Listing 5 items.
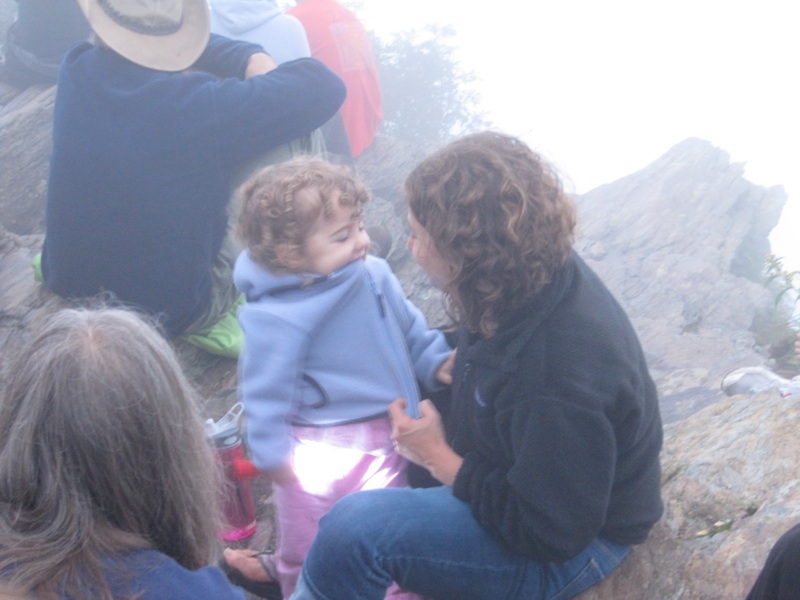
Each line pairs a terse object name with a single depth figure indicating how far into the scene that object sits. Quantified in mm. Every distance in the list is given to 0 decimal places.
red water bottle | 2523
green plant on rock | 3773
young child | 1969
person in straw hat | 2873
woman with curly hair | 1459
